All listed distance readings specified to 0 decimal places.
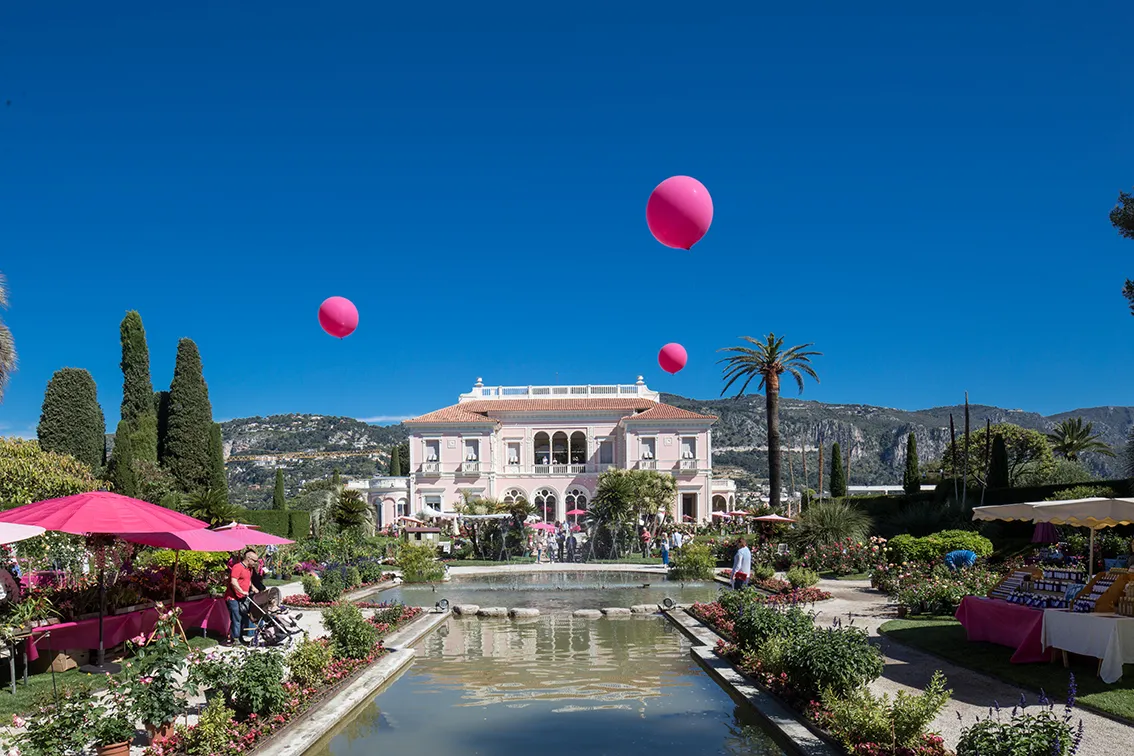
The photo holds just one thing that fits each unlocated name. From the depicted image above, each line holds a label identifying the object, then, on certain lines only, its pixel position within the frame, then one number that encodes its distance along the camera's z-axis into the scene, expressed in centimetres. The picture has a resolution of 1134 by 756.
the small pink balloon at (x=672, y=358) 1775
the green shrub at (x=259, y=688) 747
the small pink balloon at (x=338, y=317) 1370
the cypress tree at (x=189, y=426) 4053
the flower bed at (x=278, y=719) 666
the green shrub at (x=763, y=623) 997
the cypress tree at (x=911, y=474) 4506
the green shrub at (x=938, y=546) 1867
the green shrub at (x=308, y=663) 878
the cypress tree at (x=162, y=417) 4128
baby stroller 1240
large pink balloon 909
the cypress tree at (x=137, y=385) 4044
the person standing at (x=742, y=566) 1597
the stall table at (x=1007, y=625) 966
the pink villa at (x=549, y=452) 4894
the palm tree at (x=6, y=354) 2112
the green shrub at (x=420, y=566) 2286
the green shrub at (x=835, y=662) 786
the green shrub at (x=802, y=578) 1805
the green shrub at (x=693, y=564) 2283
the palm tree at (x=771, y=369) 3400
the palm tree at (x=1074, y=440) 5841
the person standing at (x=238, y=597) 1238
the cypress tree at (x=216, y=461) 4084
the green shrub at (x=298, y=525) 3709
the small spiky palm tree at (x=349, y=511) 2938
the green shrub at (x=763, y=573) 1939
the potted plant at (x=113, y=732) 624
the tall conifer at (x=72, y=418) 3656
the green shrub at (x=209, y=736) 656
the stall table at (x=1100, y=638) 848
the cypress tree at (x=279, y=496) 4556
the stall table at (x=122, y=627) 1005
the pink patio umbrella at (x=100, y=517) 938
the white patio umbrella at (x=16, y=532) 838
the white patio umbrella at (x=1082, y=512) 976
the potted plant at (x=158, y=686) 664
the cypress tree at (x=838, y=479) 5066
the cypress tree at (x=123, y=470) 3153
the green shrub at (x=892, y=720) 641
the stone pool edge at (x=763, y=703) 714
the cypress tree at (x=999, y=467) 3544
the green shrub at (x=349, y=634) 1038
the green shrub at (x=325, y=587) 1744
